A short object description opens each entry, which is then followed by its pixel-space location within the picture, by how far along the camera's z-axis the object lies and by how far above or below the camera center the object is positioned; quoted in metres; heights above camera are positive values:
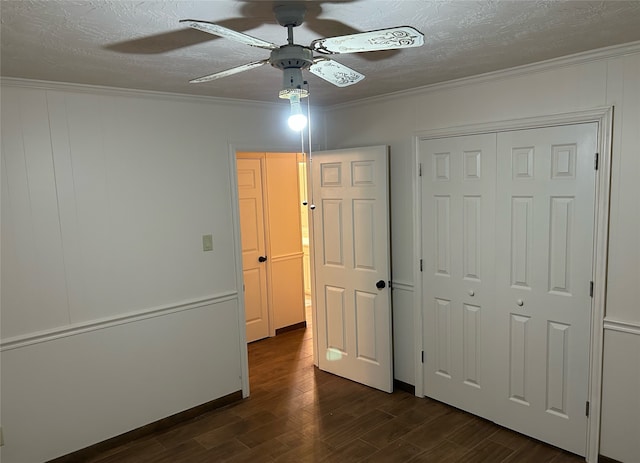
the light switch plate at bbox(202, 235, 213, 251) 3.40 -0.43
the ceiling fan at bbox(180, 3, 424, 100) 1.42 +0.45
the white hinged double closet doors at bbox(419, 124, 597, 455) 2.65 -0.65
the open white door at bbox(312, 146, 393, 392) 3.54 -0.68
